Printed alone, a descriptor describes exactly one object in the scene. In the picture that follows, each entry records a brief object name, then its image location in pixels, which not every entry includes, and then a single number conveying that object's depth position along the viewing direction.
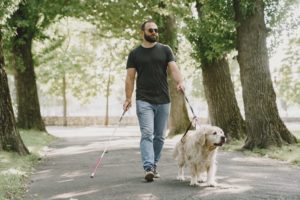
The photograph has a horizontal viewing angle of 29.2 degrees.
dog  8.42
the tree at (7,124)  14.31
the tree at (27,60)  25.38
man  9.16
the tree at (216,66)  17.42
